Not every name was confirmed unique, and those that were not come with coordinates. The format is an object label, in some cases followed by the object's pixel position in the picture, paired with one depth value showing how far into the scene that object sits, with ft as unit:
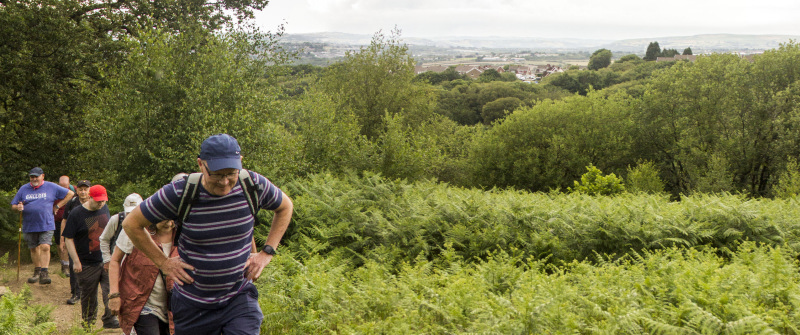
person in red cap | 24.57
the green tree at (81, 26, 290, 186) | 49.90
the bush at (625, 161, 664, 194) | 107.86
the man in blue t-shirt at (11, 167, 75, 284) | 33.47
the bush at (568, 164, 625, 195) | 90.18
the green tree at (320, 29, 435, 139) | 129.08
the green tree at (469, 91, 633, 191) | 130.82
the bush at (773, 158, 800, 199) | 84.48
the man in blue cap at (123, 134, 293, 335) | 12.00
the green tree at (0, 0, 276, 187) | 52.19
